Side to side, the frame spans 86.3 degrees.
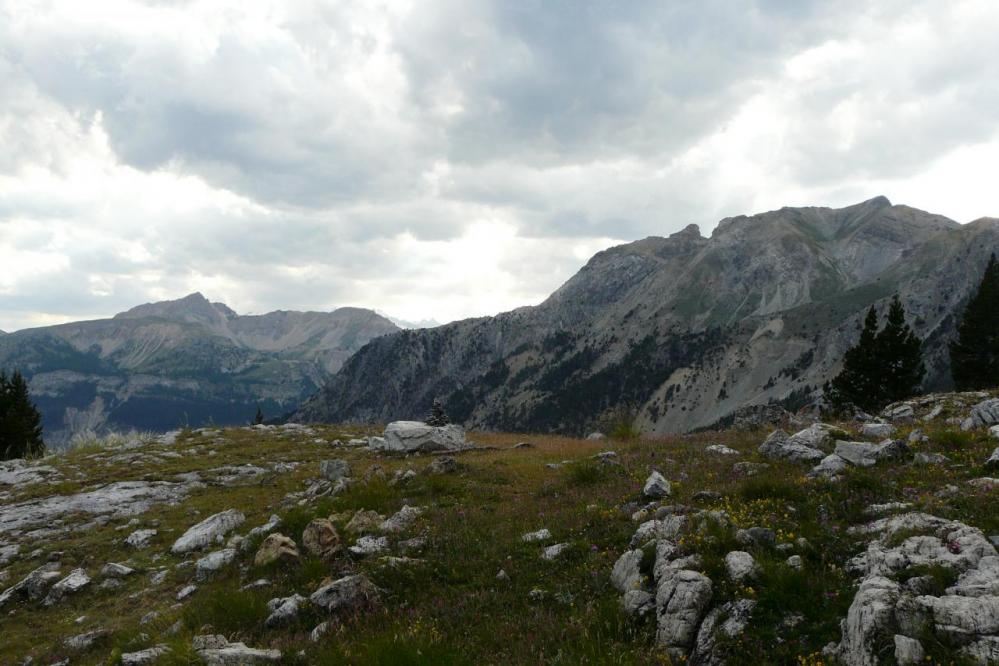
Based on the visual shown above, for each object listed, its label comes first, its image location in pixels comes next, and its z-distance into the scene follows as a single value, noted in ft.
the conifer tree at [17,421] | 135.64
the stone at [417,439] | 87.51
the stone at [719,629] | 21.88
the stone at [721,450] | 54.96
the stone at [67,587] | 42.29
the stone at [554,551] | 34.45
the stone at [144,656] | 26.38
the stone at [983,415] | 48.44
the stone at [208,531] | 48.93
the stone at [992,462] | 34.83
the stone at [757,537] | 27.99
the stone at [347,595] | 31.09
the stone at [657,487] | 41.34
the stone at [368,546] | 37.99
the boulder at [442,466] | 60.90
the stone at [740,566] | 24.99
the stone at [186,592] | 38.37
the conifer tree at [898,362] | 151.43
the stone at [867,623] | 19.13
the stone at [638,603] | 25.88
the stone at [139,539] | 51.57
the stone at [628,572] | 28.25
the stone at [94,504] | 59.26
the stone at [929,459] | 38.11
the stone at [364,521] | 42.29
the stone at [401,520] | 41.78
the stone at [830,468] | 38.45
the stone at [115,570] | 44.67
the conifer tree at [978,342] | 197.88
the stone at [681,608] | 23.44
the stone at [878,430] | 50.44
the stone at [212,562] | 41.37
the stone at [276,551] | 39.01
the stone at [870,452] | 40.52
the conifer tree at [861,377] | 155.22
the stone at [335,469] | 63.57
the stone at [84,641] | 32.60
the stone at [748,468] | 44.21
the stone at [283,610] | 31.12
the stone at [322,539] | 38.75
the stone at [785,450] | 45.68
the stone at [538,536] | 37.73
